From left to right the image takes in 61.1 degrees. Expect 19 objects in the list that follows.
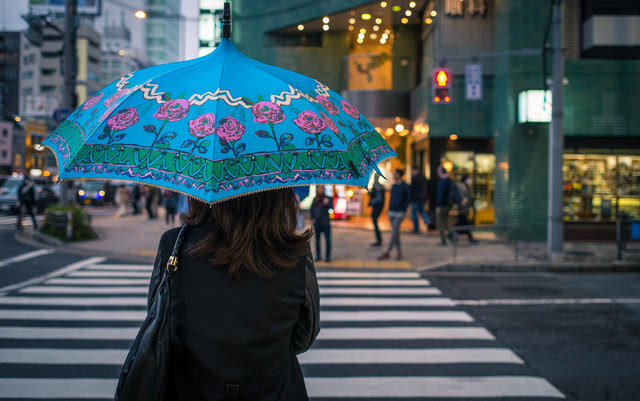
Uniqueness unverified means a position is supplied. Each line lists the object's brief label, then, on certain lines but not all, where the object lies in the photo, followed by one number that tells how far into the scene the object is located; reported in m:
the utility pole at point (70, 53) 17.52
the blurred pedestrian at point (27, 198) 18.42
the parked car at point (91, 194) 37.78
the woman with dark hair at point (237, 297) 1.99
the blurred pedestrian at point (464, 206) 16.03
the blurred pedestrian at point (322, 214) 12.70
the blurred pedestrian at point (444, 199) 15.55
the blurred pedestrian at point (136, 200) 29.65
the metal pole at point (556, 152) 13.16
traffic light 14.48
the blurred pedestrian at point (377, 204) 14.41
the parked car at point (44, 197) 30.76
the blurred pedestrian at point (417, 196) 18.13
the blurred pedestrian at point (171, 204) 20.84
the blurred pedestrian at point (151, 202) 25.30
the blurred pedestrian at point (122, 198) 27.23
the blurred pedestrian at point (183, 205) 14.88
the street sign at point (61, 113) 16.73
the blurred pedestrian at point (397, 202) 12.68
